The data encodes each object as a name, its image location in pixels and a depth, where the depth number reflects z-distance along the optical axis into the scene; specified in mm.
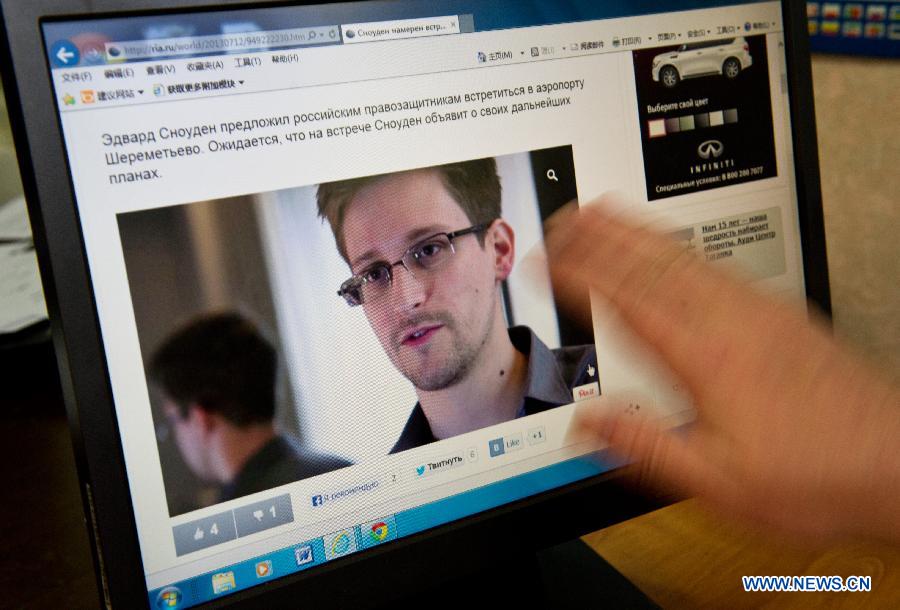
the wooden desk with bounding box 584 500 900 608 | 586
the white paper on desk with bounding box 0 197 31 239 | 1066
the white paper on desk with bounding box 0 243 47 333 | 985
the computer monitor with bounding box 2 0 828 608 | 388
